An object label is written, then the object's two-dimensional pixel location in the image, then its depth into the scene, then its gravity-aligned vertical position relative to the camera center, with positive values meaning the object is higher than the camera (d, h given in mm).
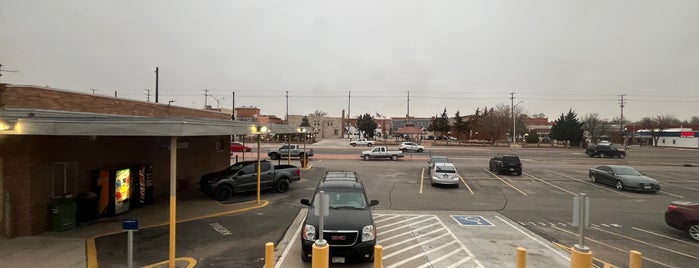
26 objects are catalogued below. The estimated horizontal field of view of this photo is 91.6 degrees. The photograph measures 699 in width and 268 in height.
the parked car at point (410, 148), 45562 -2176
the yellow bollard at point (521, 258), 6242 -2283
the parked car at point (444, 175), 18969 -2401
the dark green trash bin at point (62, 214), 9656 -2594
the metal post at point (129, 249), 6078 -2254
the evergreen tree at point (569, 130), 63125 +1030
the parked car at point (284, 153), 34062 -2409
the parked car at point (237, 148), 42094 -2517
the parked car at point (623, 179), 18625 -2422
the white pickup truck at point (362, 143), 59253 -2162
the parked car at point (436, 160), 23617 -1971
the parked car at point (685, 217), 10172 -2443
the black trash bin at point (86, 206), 10586 -2588
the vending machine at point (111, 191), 11250 -2239
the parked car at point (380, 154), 35250 -2381
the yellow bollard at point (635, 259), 5793 -2098
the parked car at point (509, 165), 24344 -2217
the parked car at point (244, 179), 14750 -2368
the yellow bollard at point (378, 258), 6095 -2275
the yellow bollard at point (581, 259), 5730 -2103
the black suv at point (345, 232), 7371 -2279
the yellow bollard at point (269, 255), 6270 -2349
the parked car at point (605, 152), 41812 -1914
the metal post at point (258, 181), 14211 -2211
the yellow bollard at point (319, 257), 5879 -2204
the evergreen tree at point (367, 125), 80625 +1386
